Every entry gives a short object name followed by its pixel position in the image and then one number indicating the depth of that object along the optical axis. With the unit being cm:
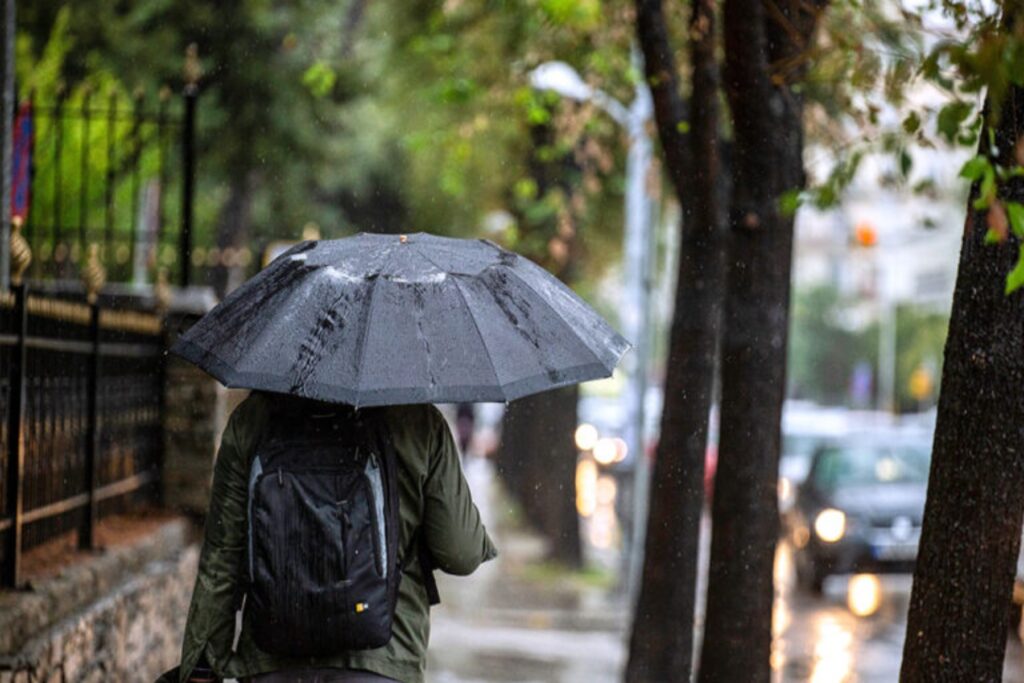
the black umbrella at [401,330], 873
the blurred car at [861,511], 3528
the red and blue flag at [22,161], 2022
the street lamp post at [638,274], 2964
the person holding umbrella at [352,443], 834
